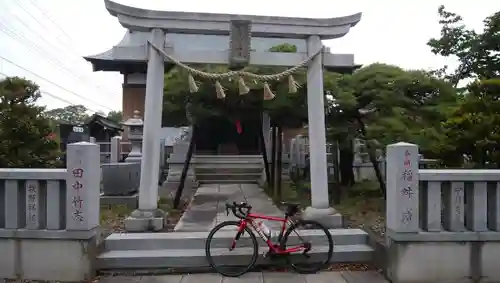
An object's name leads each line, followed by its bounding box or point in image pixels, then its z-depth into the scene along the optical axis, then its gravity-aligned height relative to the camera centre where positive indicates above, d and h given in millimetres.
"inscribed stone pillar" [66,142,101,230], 5301 -482
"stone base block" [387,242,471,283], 5348 -1516
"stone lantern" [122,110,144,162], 14270 +516
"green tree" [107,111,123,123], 62075 +5388
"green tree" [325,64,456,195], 8109 +901
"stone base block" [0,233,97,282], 5387 -1496
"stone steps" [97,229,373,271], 5770 -1525
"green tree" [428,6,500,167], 6500 +323
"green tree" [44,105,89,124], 63100 +5684
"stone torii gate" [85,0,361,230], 7004 +1627
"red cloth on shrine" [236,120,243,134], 10648 +608
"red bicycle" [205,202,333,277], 5605 -1392
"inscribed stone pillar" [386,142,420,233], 5324 -529
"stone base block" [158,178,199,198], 12634 -1326
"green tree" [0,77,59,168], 8961 +398
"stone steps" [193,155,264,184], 15367 -826
